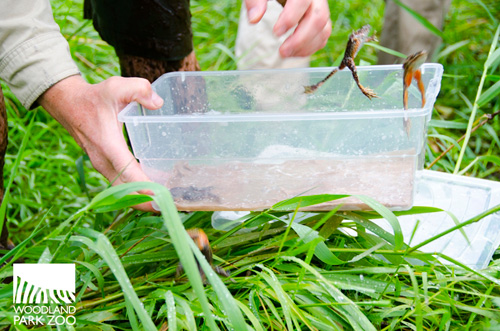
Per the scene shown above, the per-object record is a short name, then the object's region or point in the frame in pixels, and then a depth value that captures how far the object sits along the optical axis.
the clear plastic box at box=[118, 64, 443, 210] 1.07
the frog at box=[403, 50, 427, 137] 1.02
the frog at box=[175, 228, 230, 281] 0.96
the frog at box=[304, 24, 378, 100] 1.14
